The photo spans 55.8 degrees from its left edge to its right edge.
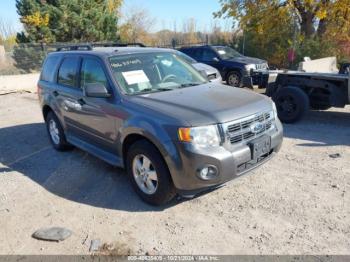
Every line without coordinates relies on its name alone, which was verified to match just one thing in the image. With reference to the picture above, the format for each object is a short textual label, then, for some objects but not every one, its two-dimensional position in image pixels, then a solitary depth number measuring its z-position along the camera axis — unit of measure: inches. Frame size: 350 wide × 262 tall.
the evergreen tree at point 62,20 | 822.5
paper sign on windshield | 162.7
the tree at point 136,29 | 1676.9
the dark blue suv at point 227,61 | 468.4
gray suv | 129.0
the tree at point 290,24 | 599.2
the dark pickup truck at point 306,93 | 256.7
